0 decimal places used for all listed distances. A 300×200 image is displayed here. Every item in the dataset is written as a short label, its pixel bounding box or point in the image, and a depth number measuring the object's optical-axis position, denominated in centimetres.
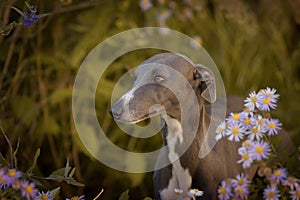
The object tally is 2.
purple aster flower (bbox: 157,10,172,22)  394
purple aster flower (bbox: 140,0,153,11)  384
